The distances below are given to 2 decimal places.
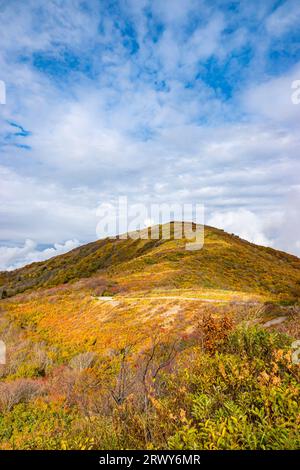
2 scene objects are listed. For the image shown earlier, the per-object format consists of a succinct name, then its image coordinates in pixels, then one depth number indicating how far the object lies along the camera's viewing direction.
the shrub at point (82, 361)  18.58
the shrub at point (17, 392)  14.15
